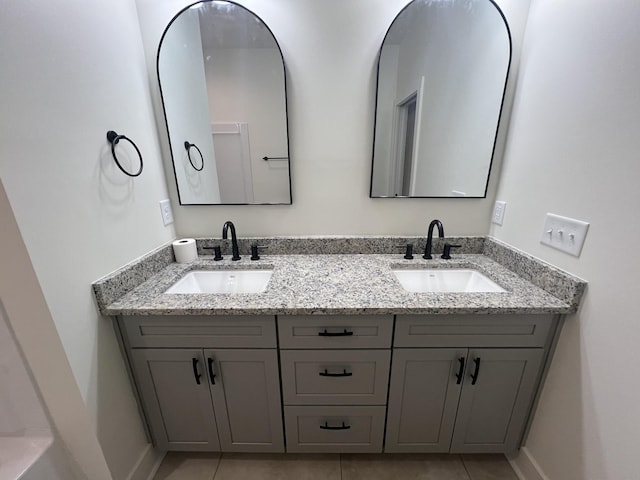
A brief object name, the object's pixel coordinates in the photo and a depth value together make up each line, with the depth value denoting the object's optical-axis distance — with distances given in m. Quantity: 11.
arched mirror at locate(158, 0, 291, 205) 1.22
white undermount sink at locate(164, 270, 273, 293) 1.35
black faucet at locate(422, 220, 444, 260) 1.24
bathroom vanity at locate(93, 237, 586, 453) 0.99
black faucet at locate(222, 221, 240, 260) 1.33
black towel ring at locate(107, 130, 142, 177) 1.00
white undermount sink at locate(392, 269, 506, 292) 1.33
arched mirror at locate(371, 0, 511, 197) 1.20
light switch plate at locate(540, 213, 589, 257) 0.91
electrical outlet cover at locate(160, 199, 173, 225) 1.36
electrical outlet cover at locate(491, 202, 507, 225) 1.34
